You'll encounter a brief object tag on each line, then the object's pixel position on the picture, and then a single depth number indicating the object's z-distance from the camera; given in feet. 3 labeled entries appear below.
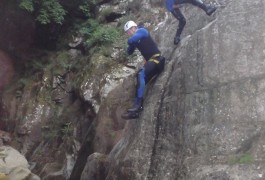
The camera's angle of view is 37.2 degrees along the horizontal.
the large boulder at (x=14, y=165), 42.88
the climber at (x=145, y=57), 30.50
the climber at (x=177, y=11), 33.47
